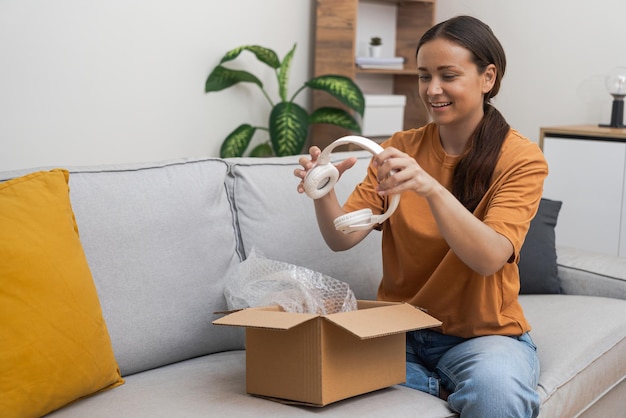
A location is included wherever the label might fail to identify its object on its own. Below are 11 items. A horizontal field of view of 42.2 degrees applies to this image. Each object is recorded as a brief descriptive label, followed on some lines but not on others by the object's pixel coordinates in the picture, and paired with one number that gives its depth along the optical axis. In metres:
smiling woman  1.58
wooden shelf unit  4.02
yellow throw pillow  1.37
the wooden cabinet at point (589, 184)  3.48
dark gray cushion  2.38
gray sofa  1.55
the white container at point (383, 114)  4.13
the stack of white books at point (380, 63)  4.14
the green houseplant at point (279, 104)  3.69
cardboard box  1.43
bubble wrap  1.61
